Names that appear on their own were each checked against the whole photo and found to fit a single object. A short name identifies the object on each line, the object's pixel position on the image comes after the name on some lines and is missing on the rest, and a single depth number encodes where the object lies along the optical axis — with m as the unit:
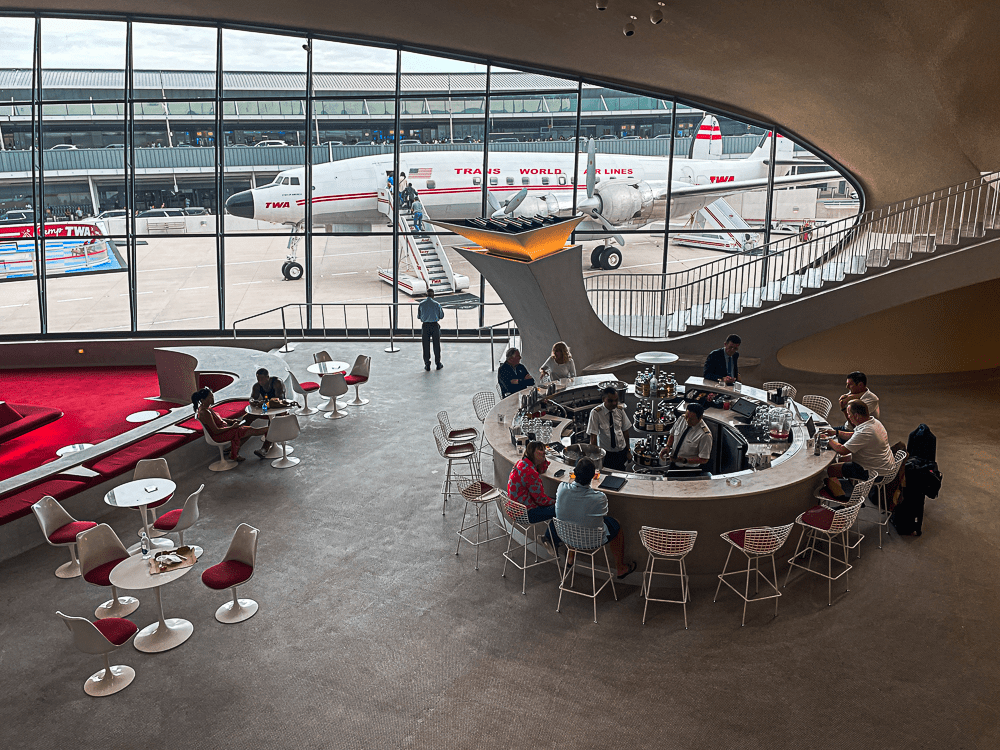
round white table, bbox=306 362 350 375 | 11.26
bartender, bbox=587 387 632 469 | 7.80
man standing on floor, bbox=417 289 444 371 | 12.98
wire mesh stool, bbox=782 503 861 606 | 6.54
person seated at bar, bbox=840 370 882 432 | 8.12
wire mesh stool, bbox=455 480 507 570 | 7.44
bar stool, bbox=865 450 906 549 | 7.53
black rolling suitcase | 7.42
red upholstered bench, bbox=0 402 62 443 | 10.48
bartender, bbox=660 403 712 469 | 7.46
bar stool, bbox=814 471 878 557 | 6.84
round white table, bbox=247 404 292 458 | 9.56
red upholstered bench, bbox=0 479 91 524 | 7.57
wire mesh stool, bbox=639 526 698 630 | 6.18
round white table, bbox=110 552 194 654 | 5.77
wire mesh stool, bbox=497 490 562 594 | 6.81
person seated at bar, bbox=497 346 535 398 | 9.95
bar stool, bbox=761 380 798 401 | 8.75
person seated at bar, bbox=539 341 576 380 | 9.62
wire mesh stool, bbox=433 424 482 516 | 8.38
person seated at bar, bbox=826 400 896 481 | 7.32
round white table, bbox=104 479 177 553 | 6.80
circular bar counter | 6.59
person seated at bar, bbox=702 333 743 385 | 9.84
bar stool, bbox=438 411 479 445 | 8.73
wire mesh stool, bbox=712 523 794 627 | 6.22
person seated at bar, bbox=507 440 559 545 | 6.79
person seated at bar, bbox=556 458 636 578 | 6.28
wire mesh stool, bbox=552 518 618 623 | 6.35
